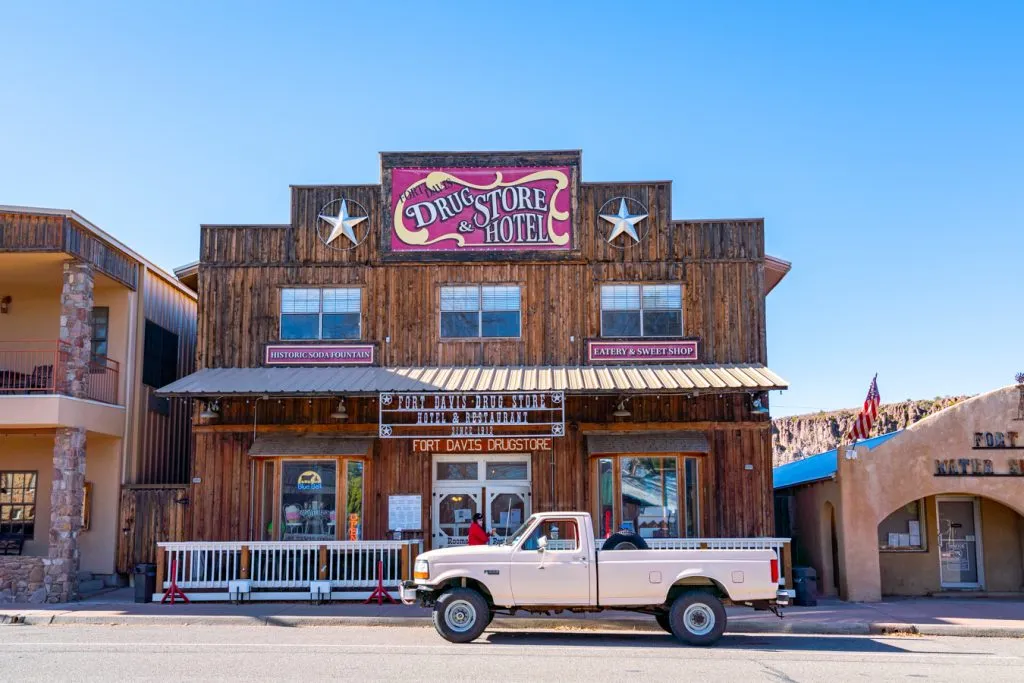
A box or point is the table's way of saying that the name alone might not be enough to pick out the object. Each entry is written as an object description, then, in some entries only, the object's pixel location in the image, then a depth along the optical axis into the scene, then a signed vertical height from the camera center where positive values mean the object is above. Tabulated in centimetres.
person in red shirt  1752 -66
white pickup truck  1324 -113
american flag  2080 +166
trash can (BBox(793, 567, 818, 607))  1748 -161
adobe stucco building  1845 -16
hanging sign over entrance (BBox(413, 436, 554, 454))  1933 +103
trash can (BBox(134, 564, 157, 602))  1756 -144
